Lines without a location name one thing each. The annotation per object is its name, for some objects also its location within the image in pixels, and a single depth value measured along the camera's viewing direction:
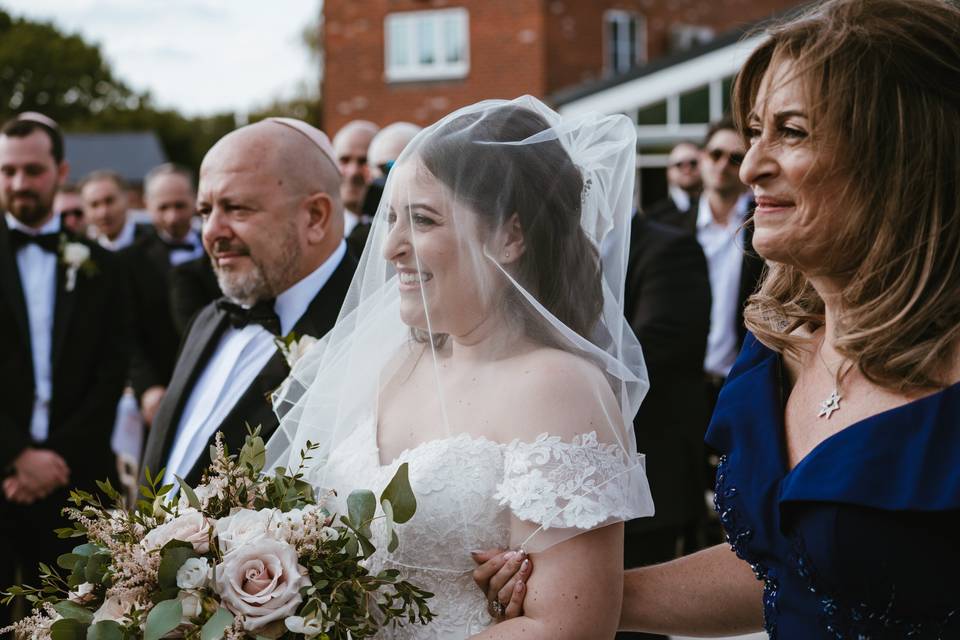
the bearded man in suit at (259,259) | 3.72
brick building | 22.14
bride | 2.36
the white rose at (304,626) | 2.15
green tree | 50.53
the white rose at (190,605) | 2.18
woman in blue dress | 1.83
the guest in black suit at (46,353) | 5.60
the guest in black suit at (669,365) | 5.23
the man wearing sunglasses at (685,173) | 9.31
